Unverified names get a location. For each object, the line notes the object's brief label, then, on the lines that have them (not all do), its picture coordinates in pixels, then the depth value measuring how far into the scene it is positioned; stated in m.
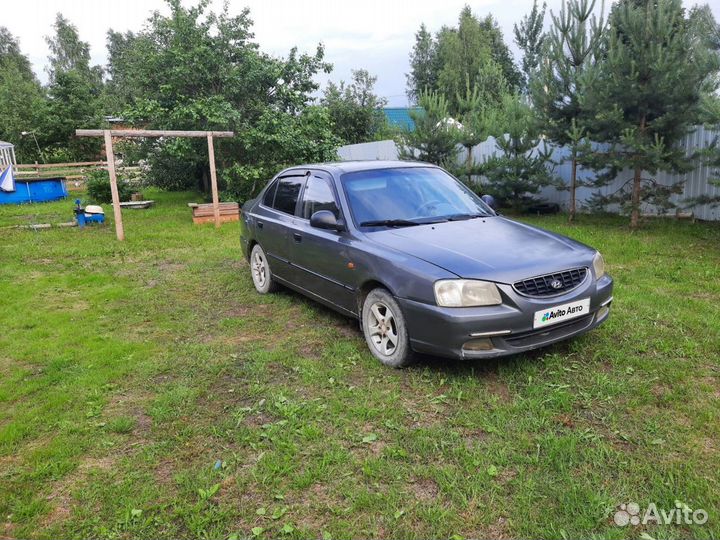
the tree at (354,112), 25.81
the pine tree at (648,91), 8.30
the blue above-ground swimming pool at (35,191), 18.17
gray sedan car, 3.40
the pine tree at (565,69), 9.97
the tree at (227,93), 13.74
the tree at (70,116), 26.70
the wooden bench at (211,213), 12.60
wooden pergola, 10.47
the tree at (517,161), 11.13
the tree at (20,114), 27.96
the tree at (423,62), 43.16
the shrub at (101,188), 17.53
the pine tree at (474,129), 12.35
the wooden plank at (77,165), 22.49
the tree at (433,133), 12.74
